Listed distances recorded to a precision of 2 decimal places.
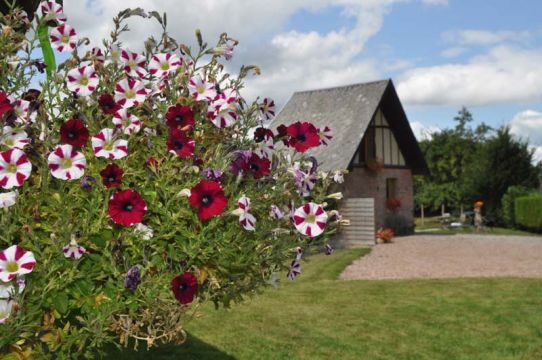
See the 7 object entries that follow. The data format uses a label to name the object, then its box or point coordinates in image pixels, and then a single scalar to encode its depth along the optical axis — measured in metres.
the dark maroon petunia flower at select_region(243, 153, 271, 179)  3.13
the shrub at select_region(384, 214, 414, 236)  25.83
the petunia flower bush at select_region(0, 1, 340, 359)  2.76
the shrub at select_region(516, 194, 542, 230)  29.34
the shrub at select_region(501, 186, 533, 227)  31.47
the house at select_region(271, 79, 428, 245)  22.91
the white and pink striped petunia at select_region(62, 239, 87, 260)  2.71
